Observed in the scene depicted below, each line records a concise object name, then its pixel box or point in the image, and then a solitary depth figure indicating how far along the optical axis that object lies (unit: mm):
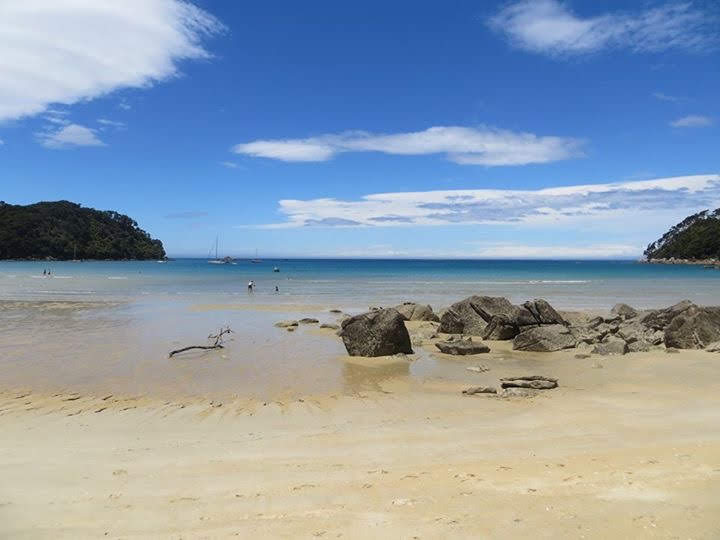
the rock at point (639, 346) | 15789
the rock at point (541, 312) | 19266
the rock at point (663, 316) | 18953
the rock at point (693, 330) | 16031
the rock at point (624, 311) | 22759
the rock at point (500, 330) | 18641
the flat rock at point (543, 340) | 16594
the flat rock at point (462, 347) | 15992
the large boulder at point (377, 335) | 15781
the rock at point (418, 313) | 24703
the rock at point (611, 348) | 15453
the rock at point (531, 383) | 11289
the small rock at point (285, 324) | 22667
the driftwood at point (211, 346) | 15919
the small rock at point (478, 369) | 13691
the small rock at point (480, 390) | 11006
